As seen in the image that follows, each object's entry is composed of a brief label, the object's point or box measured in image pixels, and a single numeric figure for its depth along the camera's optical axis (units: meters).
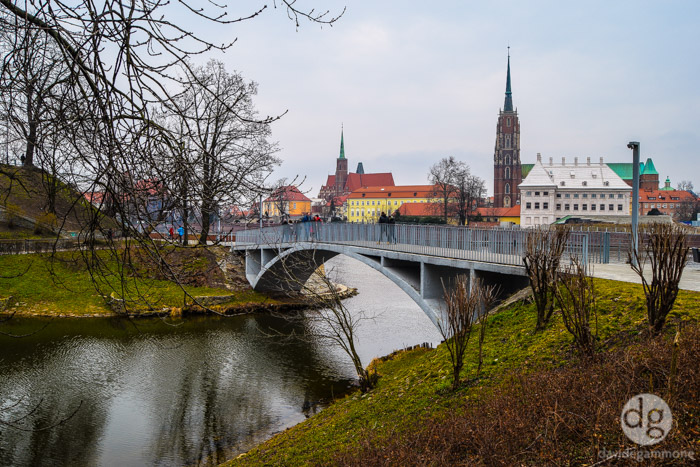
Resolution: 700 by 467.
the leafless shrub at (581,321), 6.36
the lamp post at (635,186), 11.46
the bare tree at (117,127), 3.15
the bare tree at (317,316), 11.83
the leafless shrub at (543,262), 8.46
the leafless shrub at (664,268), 6.27
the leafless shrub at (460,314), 8.00
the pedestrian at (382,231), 17.71
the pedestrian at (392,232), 17.14
